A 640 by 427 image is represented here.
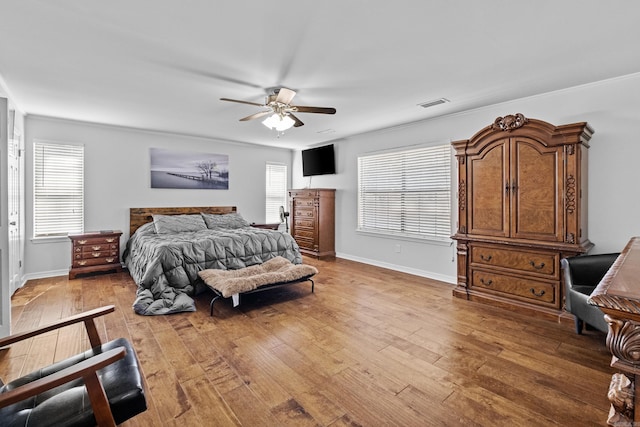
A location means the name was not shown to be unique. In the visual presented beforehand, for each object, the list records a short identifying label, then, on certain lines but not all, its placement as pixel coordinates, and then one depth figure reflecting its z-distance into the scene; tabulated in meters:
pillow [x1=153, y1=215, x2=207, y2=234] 5.06
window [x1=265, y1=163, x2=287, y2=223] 7.30
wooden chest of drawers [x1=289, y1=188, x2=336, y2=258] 6.28
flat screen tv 6.47
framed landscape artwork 5.71
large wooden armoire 3.07
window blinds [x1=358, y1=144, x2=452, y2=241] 4.69
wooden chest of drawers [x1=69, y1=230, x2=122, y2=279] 4.69
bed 3.53
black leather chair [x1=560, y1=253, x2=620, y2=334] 2.71
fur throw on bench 3.31
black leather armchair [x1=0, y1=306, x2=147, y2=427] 1.10
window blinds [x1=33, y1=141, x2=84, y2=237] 4.69
